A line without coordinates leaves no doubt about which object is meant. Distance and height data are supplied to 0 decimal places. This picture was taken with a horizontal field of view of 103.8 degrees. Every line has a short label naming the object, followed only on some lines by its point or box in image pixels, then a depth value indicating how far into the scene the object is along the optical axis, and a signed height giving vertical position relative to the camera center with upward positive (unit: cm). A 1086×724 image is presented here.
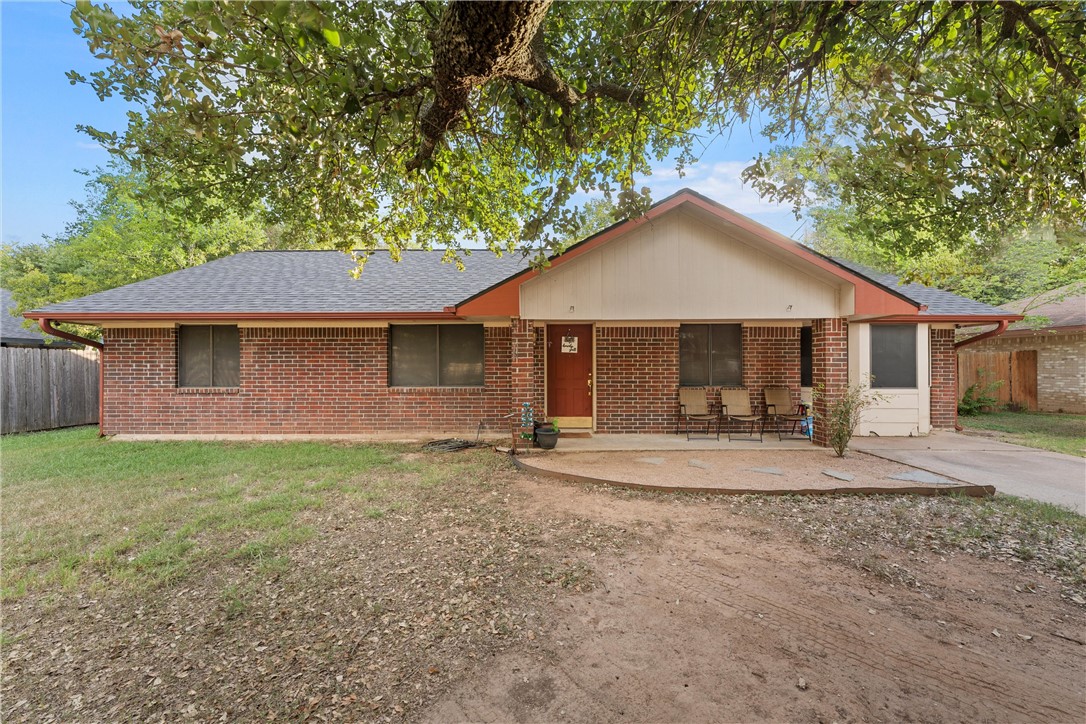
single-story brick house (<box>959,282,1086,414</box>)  1222 +18
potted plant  737 -126
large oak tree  314 +232
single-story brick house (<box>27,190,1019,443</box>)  879 +3
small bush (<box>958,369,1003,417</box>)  1240 -107
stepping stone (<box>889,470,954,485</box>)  540 -149
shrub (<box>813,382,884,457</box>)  667 -87
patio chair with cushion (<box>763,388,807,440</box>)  851 -96
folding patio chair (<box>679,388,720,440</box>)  833 -92
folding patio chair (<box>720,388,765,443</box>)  838 -81
